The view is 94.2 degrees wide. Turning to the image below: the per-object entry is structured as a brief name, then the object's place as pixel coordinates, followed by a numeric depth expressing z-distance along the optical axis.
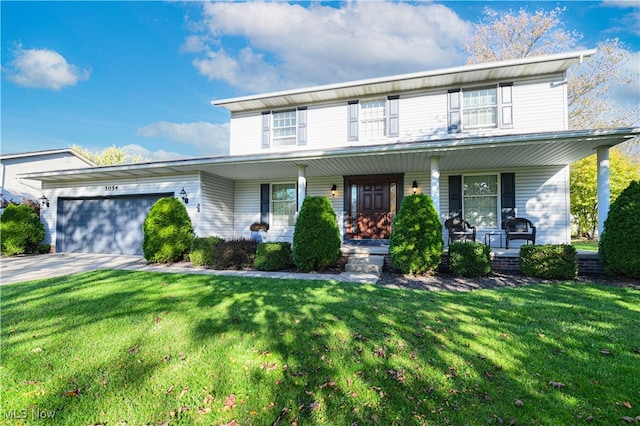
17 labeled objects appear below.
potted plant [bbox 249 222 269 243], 10.71
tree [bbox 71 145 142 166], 32.19
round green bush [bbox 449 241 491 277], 6.32
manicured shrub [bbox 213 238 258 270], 7.49
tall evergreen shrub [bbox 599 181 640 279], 5.42
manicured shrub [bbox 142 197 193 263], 8.23
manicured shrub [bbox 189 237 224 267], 7.88
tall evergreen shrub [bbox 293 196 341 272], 6.93
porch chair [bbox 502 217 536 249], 7.54
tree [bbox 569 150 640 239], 13.00
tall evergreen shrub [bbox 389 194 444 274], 6.47
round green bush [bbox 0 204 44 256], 10.44
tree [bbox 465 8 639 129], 15.15
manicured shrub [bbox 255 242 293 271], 7.28
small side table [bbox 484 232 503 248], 8.54
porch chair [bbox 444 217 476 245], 7.97
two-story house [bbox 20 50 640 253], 7.72
